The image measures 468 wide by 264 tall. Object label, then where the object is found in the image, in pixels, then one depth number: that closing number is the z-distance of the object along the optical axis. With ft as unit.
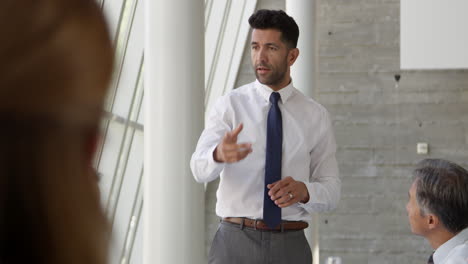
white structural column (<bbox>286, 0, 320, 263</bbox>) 23.35
